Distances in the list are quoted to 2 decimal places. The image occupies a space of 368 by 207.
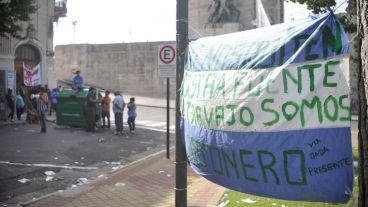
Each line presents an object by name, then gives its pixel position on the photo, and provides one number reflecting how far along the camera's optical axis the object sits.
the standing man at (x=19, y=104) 22.16
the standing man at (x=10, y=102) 21.27
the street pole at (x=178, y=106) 5.04
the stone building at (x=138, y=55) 39.75
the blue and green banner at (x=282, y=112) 3.70
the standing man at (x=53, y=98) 24.52
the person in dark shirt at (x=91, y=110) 18.50
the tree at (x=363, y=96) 3.67
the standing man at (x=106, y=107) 19.52
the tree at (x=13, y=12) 15.08
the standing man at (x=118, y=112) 18.02
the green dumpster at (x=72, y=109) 19.22
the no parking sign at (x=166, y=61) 12.25
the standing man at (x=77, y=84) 19.11
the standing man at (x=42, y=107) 17.32
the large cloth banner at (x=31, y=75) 22.17
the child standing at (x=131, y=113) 18.84
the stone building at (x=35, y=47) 24.92
